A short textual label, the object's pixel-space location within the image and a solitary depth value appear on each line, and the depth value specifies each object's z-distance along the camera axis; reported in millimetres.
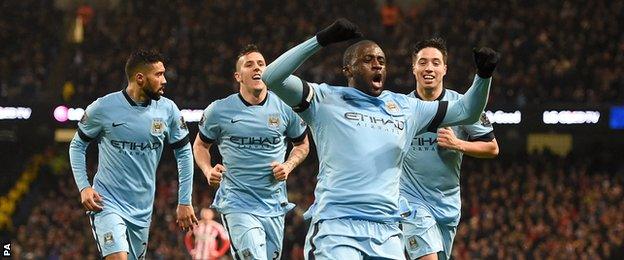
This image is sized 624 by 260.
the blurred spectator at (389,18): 30266
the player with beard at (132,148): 9461
